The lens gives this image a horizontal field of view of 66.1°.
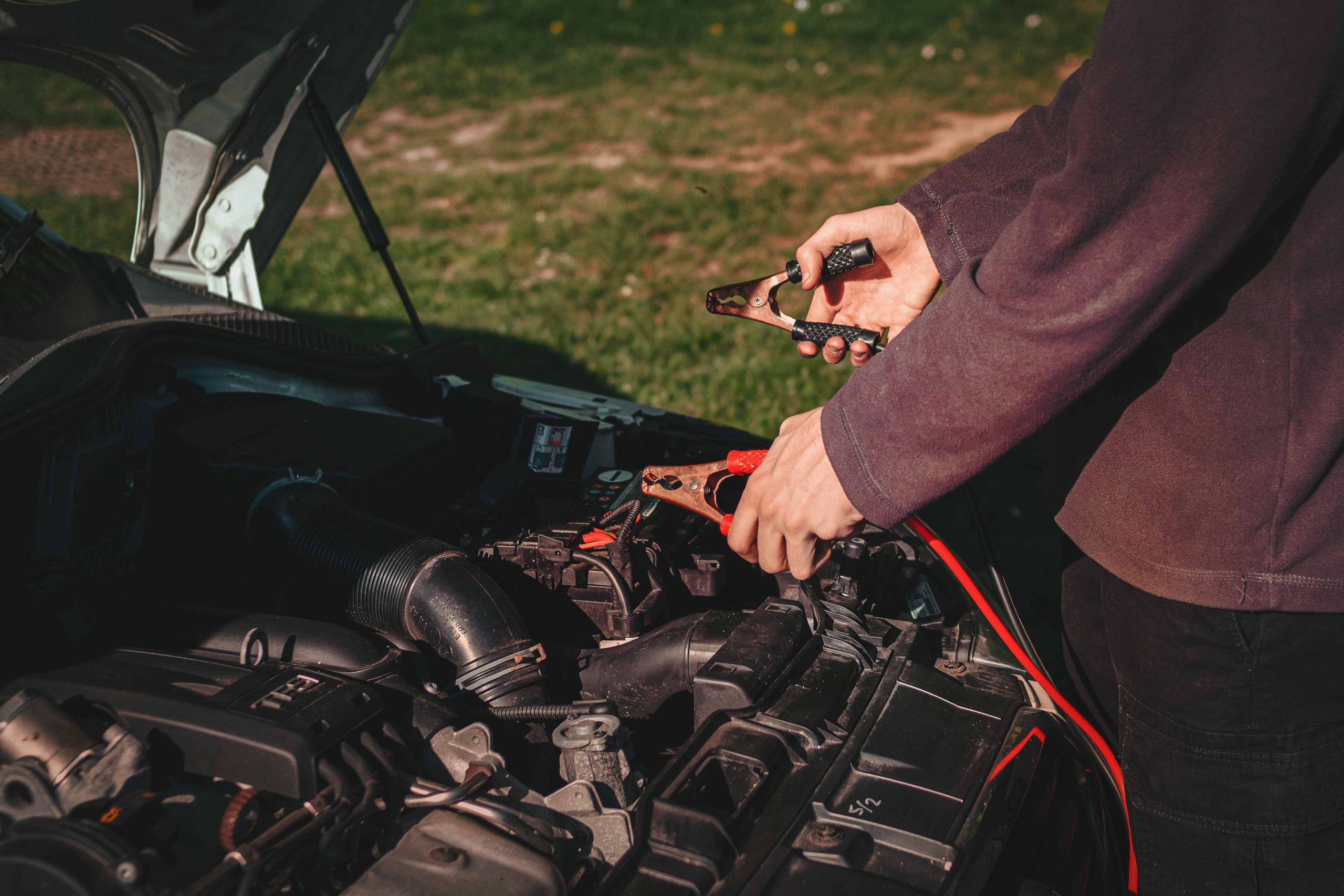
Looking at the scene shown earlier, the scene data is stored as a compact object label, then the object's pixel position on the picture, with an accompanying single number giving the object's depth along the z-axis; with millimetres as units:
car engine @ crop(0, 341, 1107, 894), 1321
